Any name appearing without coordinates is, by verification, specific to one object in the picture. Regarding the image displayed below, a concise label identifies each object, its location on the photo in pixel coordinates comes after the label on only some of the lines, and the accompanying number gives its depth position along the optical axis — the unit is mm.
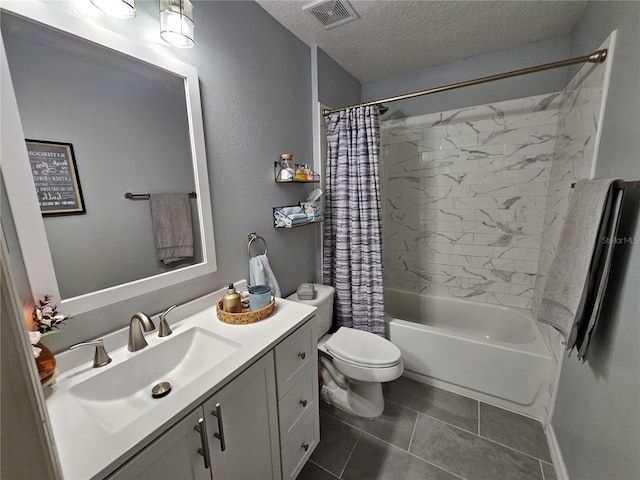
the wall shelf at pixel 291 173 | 1699
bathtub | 1694
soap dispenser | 1268
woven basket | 1218
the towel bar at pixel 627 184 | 871
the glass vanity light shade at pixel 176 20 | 1014
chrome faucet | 973
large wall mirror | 799
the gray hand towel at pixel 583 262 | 1008
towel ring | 1563
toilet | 1592
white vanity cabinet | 729
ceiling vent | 1496
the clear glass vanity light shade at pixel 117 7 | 866
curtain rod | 1258
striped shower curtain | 1962
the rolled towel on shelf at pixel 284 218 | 1713
